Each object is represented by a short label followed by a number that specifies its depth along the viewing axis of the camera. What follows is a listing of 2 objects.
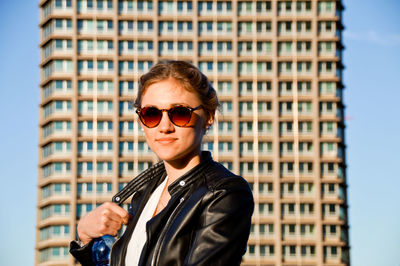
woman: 3.21
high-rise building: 101.56
